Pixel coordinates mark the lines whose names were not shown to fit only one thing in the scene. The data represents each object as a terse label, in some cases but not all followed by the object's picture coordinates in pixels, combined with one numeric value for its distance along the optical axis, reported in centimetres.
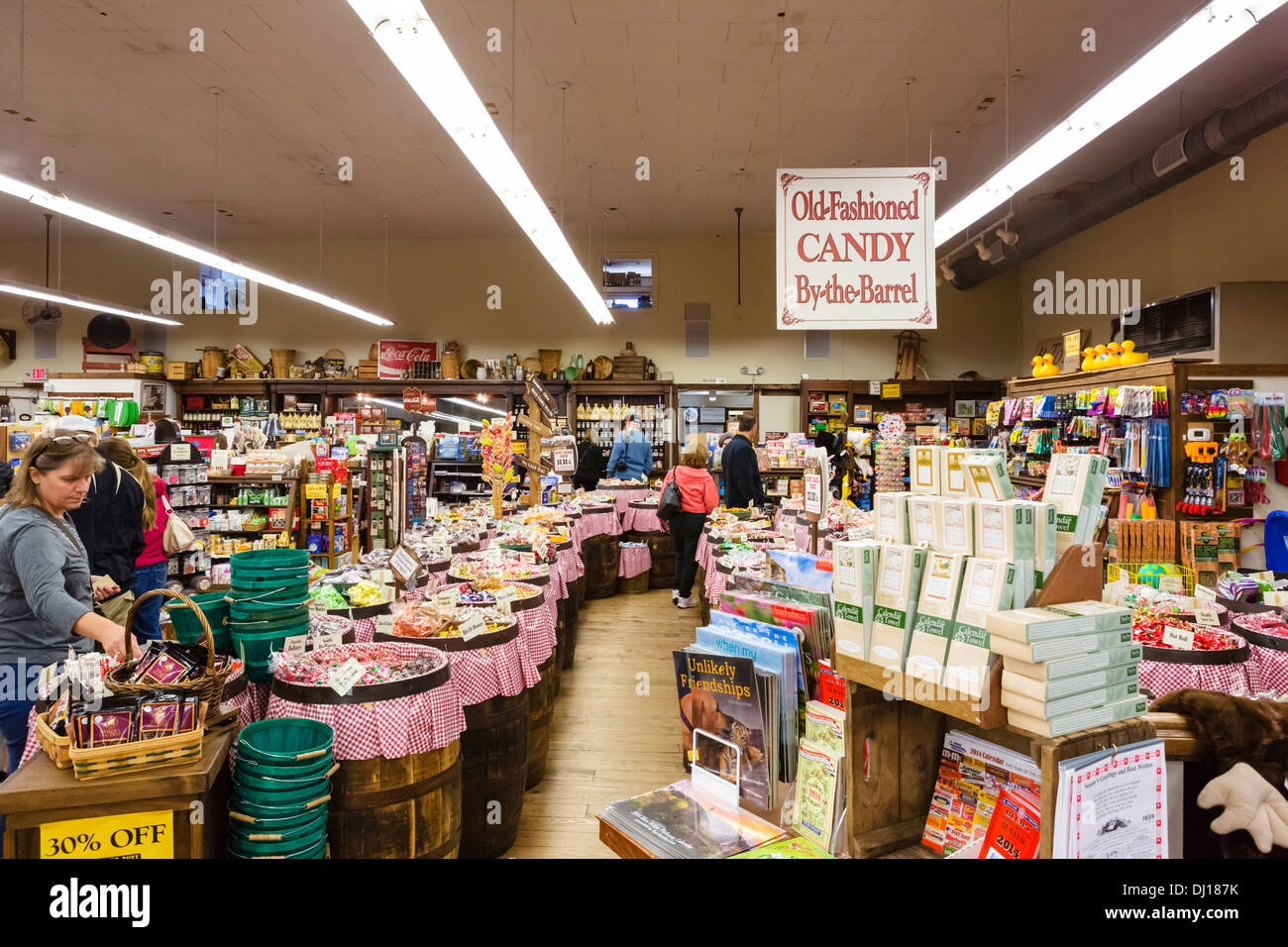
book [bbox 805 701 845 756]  181
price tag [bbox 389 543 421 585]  400
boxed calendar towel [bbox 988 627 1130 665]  146
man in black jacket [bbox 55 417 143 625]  435
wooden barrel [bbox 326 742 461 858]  234
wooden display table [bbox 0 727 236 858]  189
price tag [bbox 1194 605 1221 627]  327
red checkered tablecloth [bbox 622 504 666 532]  890
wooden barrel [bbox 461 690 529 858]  310
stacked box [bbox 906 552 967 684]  167
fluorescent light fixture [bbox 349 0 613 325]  296
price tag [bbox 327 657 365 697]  238
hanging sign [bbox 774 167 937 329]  416
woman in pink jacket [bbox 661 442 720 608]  735
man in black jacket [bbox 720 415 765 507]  783
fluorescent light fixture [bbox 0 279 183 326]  818
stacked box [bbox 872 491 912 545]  195
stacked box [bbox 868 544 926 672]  173
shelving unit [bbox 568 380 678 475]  1239
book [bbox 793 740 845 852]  178
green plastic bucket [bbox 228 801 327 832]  211
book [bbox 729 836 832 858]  172
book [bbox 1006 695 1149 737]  147
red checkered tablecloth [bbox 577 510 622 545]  812
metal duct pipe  609
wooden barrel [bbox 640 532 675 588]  888
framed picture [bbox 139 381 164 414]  1184
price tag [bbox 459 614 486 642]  311
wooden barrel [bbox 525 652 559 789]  387
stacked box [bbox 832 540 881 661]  178
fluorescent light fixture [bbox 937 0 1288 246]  301
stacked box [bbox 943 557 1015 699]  158
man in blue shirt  1038
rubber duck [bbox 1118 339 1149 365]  664
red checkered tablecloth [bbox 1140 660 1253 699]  291
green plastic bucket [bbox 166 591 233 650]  266
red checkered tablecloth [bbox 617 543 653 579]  852
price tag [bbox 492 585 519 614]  361
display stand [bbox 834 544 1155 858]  158
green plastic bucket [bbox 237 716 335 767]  223
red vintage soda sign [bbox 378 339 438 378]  1256
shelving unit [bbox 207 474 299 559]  785
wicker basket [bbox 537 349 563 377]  1236
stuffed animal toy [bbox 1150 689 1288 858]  167
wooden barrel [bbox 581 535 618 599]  823
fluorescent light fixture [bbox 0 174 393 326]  535
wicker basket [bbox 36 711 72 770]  199
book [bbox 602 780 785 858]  173
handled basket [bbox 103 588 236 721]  212
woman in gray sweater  257
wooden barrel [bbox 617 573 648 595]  855
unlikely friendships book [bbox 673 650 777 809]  189
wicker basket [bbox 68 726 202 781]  192
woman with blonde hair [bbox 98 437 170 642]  485
